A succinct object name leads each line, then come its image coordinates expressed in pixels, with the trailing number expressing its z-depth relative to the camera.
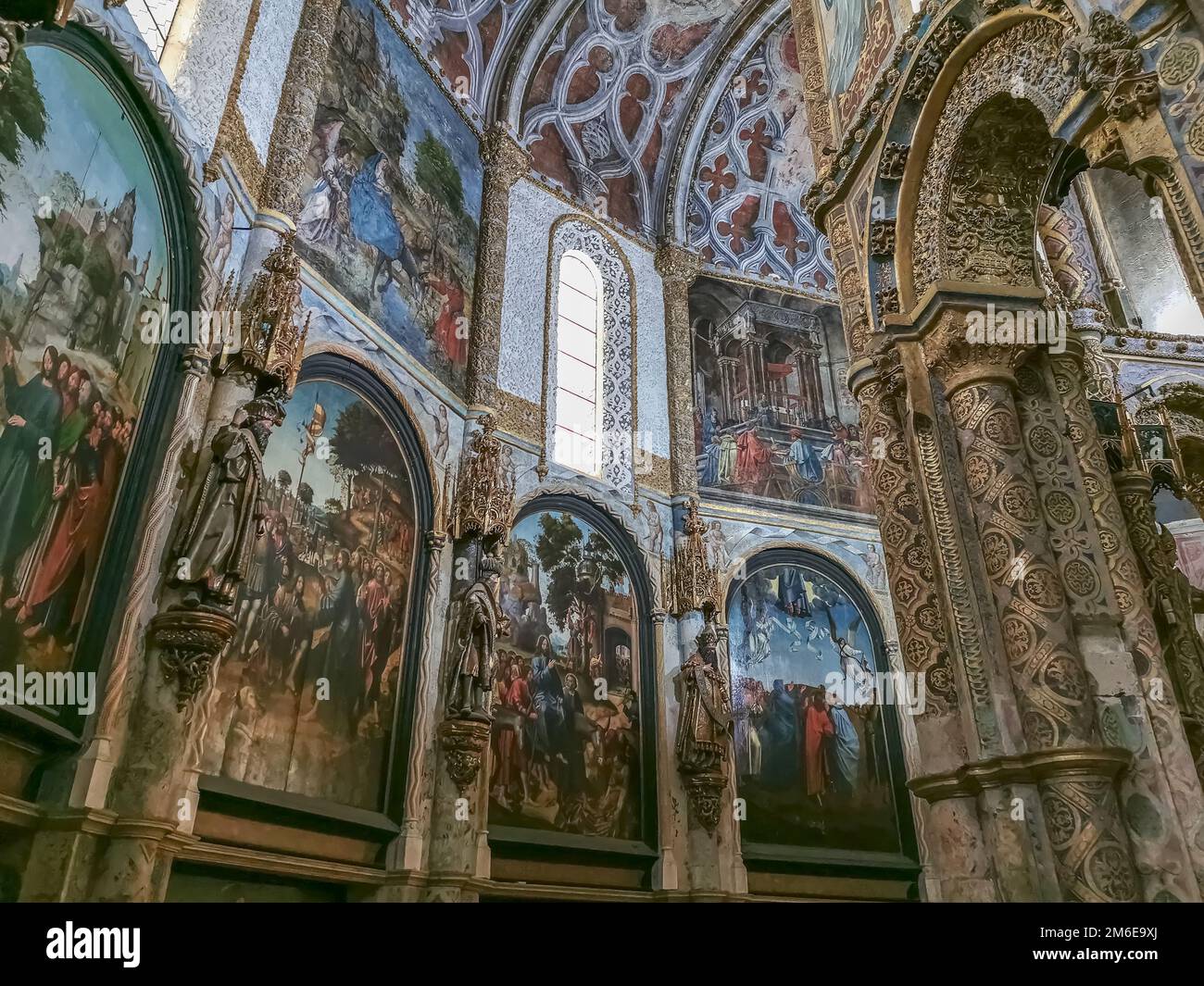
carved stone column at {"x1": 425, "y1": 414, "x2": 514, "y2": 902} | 10.35
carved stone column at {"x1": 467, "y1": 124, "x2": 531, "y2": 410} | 13.55
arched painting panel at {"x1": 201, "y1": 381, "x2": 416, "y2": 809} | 8.69
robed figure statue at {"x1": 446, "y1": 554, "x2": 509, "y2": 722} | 10.88
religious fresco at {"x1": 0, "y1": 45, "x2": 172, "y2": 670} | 5.92
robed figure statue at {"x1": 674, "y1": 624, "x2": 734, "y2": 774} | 13.17
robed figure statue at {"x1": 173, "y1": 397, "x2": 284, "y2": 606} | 7.33
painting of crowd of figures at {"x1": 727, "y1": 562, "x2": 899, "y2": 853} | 14.40
